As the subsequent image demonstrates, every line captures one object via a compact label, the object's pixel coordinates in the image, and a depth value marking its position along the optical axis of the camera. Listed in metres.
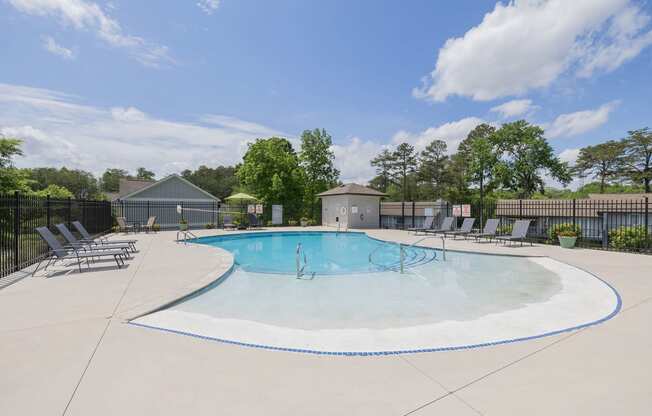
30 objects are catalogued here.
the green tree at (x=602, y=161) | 35.75
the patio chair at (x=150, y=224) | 16.81
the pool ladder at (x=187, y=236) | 12.97
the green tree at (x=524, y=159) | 34.59
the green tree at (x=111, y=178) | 68.88
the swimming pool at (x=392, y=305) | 3.72
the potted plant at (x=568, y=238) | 11.41
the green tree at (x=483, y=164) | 35.38
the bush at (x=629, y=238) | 10.48
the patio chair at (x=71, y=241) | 7.93
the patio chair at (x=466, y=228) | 14.62
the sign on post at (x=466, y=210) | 13.74
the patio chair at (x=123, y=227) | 16.16
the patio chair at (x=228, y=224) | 19.33
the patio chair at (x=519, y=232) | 12.10
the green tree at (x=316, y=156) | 30.54
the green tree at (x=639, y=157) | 32.94
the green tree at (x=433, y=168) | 41.41
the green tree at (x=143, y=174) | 73.55
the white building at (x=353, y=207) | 20.73
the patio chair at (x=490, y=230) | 12.97
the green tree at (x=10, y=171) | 15.47
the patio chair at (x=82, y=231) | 9.93
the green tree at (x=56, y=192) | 24.03
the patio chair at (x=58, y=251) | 6.88
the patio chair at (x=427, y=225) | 16.73
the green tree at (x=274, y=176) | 24.67
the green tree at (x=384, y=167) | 46.88
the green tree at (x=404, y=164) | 44.78
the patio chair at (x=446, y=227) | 15.59
